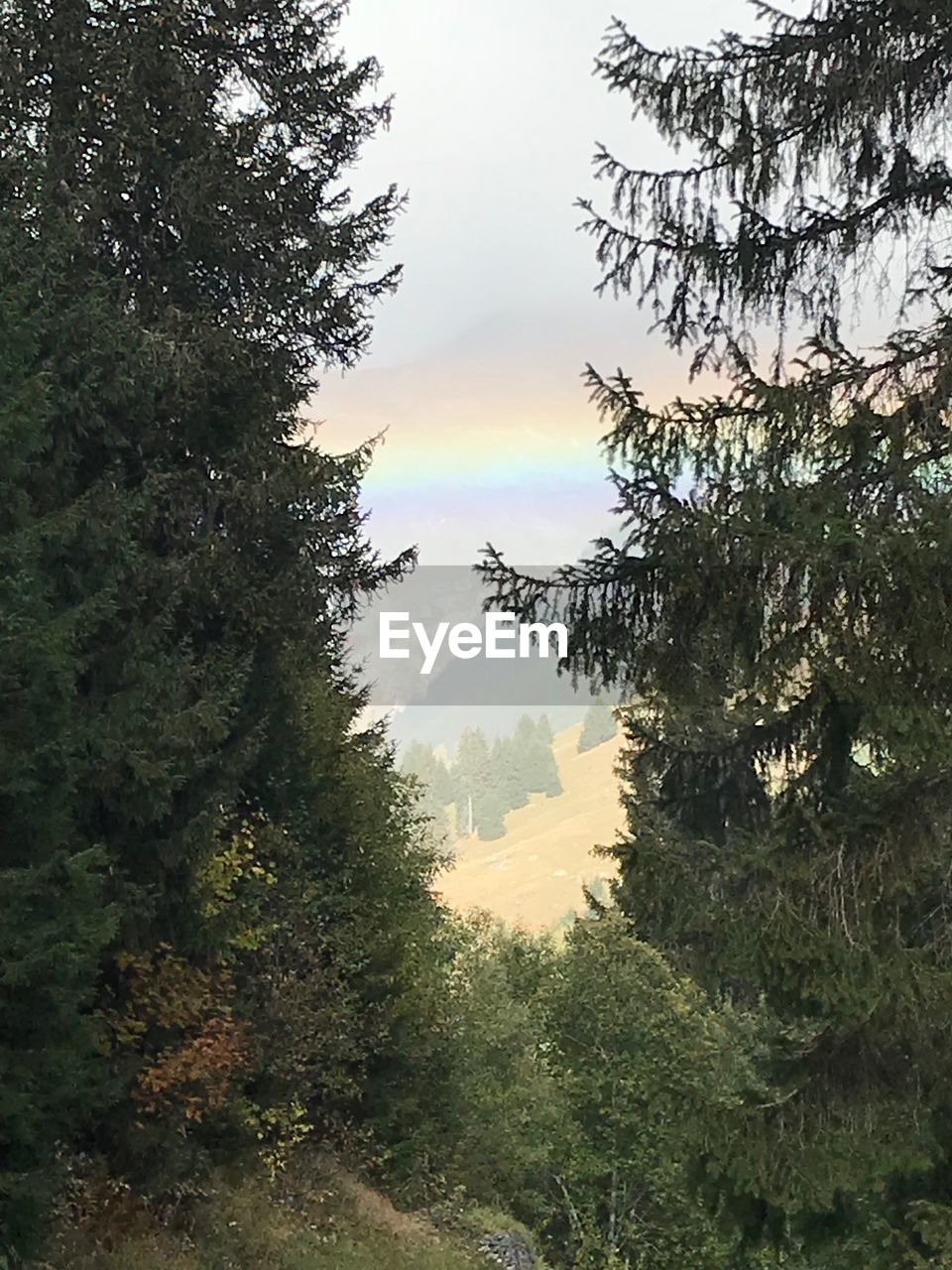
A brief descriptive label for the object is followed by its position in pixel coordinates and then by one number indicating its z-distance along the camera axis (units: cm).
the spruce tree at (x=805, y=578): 509
